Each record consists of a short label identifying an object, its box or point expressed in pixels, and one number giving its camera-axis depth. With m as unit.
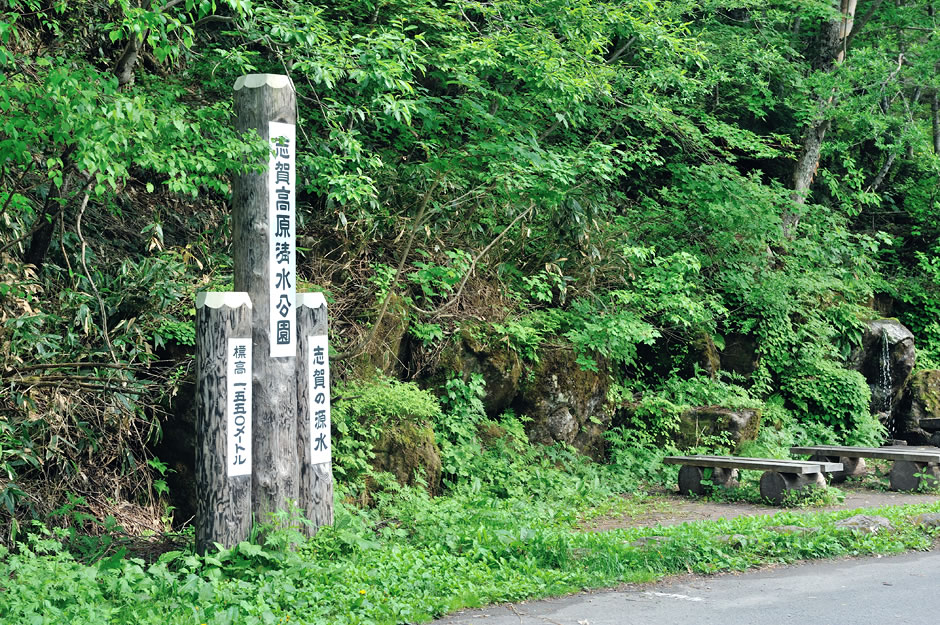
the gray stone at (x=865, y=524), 7.51
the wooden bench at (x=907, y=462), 10.85
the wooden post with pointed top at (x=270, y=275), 6.36
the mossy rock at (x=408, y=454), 8.67
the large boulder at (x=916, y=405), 16.16
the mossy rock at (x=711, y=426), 12.36
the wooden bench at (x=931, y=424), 15.27
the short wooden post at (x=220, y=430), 6.00
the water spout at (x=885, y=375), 16.00
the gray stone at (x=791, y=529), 7.22
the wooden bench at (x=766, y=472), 9.53
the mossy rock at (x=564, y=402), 11.11
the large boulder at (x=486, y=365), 10.40
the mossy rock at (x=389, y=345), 9.43
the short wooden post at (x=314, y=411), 6.64
